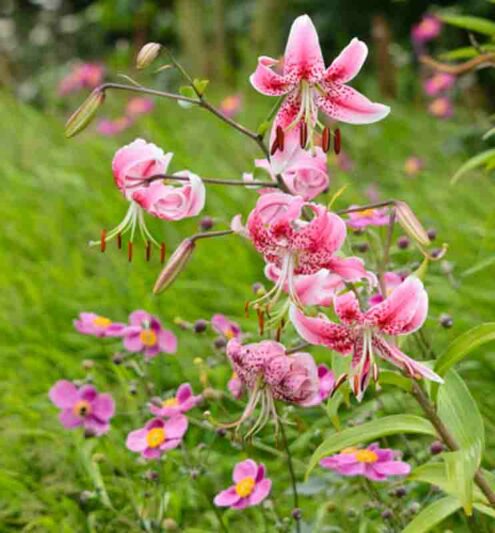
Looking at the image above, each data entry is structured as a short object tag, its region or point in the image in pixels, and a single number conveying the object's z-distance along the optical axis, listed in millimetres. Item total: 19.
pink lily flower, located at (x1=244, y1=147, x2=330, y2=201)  1595
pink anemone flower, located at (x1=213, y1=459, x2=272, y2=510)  1759
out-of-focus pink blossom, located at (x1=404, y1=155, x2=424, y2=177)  3488
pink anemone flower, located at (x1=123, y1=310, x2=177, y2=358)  1940
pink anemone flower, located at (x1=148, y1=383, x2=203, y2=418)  1826
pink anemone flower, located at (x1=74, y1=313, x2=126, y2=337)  1957
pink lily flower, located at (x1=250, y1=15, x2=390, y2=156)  1532
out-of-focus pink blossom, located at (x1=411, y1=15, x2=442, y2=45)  4254
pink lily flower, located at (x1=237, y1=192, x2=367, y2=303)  1527
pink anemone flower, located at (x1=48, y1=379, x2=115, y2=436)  1936
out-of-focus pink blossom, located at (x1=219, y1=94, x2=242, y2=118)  4176
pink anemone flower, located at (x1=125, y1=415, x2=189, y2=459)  1819
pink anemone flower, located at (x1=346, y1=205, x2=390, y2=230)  1813
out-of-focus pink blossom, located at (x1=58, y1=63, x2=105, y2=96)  4793
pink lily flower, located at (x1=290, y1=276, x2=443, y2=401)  1518
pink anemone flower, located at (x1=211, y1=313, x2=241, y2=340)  1870
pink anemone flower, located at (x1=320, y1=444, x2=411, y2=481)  1749
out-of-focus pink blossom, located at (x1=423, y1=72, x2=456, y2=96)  3708
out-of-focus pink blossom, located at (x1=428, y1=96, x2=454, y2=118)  4055
